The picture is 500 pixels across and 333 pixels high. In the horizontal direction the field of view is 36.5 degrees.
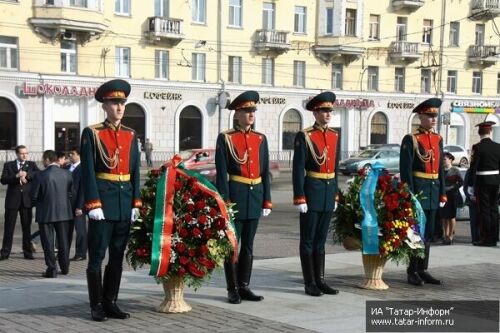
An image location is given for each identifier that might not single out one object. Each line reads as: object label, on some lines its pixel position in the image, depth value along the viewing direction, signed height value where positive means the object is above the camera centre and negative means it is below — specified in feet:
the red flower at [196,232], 23.35 -3.63
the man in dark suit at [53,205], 33.53 -4.23
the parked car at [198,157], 92.45 -5.34
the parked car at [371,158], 119.85 -6.71
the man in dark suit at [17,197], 37.73 -4.30
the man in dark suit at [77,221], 36.17 -5.48
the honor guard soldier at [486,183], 41.68 -3.56
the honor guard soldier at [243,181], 25.38 -2.23
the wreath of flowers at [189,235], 23.24 -3.76
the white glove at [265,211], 25.92 -3.28
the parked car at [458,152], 140.15 -6.34
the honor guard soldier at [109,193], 22.70 -2.42
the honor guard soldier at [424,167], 29.45 -1.93
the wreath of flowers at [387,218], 27.61 -3.77
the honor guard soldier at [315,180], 26.76 -2.27
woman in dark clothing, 44.91 -4.95
